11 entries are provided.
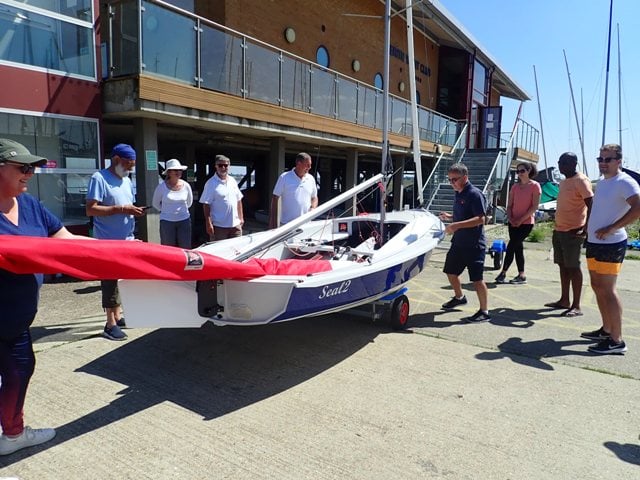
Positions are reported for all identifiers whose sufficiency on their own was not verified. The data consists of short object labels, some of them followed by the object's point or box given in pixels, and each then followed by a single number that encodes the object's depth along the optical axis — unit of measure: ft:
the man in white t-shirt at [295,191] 19.09
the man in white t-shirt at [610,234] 13.80
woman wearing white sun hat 18.30
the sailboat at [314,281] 10.48
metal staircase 48.70
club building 22.12
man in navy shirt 16.51
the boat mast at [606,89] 72.18
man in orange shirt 17.54
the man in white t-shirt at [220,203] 19.54
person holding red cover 7.70
